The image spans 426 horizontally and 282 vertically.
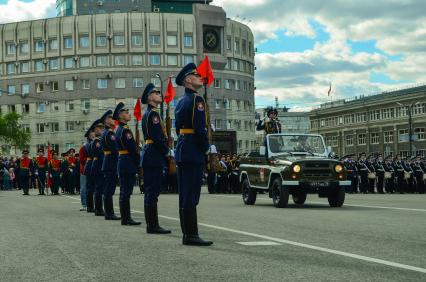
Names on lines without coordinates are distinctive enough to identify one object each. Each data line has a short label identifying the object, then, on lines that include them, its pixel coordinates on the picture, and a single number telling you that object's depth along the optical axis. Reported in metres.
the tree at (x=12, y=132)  92.40
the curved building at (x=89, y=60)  100.62
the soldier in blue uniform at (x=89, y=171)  16.81
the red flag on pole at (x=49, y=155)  35.64
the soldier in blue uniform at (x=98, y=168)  15.91
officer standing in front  9.34
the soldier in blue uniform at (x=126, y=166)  12.98
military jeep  18.11
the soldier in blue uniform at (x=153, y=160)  11.16
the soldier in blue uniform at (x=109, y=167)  14.48
